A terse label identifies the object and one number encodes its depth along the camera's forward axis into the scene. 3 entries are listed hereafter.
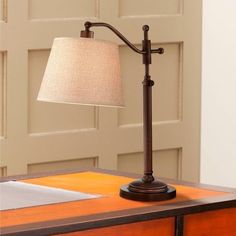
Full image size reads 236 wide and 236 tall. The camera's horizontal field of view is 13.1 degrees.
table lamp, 2.88
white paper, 2.99
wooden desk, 2.69
